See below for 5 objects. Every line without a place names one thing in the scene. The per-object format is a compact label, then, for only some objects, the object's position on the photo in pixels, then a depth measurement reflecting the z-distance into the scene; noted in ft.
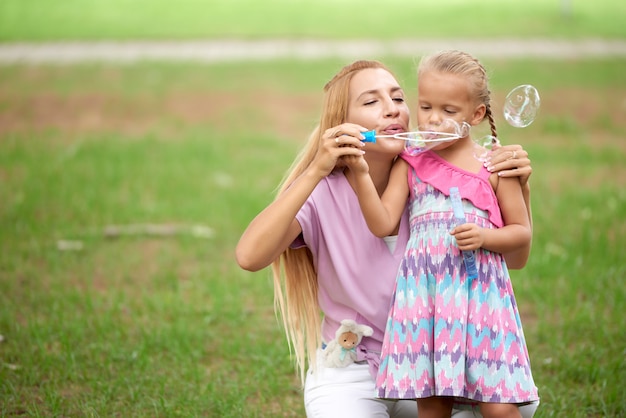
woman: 18.34
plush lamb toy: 19.14
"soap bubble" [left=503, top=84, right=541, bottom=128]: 18.45
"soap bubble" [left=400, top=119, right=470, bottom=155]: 17.38
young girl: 16.85
